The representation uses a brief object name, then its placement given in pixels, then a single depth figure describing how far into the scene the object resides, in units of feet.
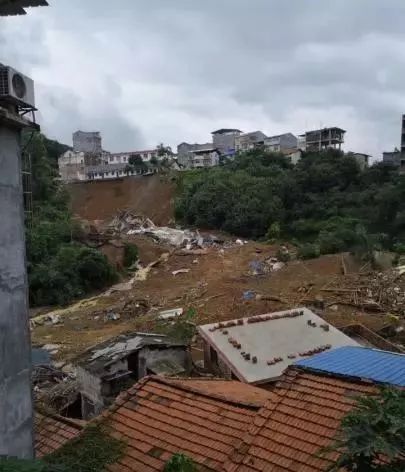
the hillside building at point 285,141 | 258.98
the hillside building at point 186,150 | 271.08
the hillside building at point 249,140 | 271.69
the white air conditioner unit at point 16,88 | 17.13
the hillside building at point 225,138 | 287.48
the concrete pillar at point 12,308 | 18.24
